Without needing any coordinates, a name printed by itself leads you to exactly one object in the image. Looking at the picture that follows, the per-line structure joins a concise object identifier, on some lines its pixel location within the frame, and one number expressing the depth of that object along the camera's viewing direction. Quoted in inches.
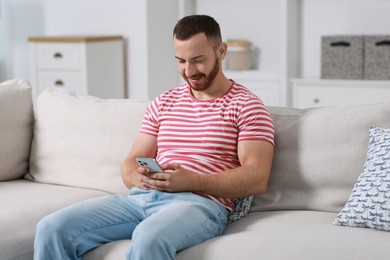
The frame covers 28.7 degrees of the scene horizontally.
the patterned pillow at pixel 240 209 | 93.9
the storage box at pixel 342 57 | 176.7
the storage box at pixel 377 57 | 174.4
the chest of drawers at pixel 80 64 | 192.5
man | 84.8
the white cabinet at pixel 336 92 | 174.6
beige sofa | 80.6
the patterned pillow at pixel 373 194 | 83.1
